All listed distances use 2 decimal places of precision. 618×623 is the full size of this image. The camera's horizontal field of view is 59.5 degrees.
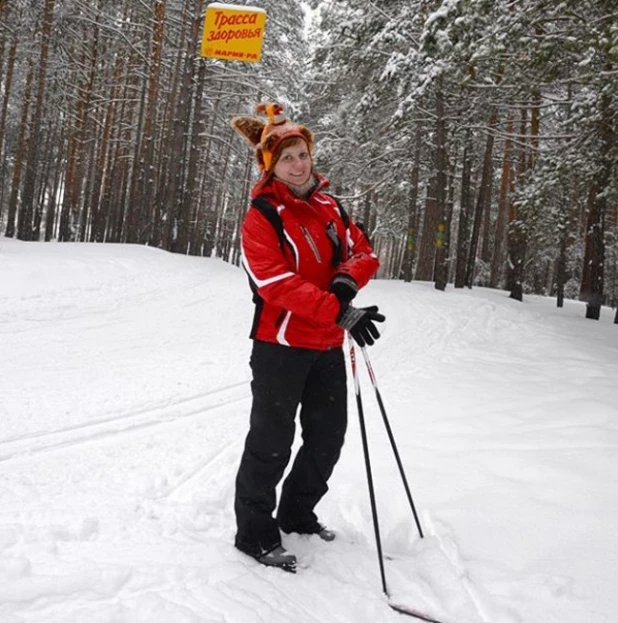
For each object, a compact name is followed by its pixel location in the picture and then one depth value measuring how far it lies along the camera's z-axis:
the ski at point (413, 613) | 2.54
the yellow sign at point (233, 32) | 13.24
